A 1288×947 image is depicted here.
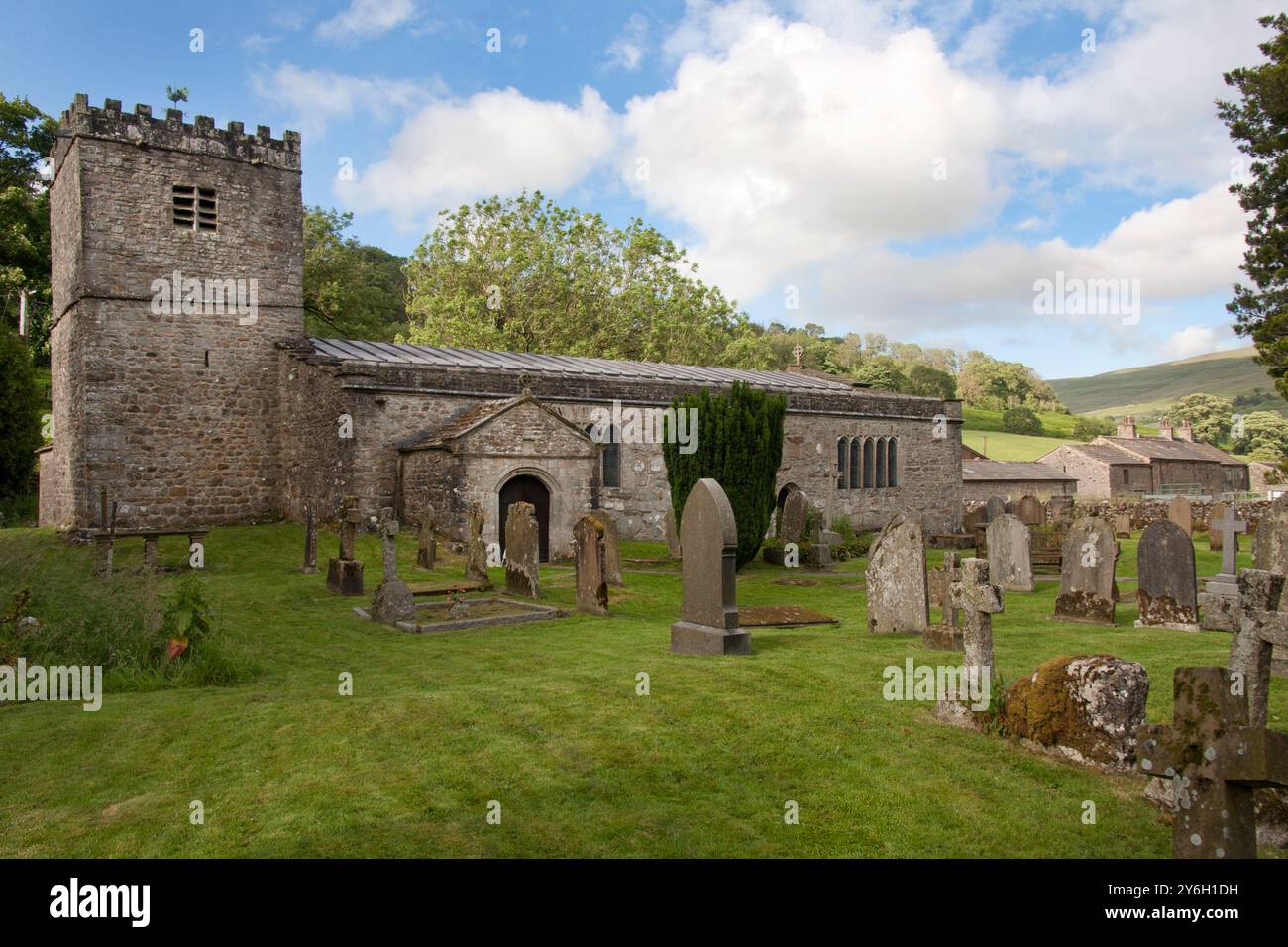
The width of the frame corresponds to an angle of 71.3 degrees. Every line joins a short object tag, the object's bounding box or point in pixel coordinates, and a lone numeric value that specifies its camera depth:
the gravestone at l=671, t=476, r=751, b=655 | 8.51
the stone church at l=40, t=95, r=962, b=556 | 18.94
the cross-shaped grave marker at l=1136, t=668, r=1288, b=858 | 3.06
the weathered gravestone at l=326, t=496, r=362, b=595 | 13.33
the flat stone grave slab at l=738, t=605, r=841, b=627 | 11.02
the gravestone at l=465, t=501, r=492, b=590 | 14.45
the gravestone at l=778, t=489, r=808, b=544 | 20.94
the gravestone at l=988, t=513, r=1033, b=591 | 14.09
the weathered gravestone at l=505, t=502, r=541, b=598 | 13.19
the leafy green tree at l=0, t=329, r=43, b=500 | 25.44
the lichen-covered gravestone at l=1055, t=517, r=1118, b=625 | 10.55
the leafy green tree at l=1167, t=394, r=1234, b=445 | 73.12
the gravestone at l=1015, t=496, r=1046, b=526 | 25.83
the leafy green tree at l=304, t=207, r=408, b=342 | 34.25
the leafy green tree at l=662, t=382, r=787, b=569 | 17.16
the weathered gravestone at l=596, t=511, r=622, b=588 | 15.17
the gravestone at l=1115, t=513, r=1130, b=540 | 25.56
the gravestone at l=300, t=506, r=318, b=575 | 15.23
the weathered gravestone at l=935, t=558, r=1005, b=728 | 6.10
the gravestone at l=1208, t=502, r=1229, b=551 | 18.18
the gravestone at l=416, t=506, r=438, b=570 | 16.08
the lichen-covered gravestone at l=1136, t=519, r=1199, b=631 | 9.91
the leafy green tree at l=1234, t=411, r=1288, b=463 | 63.62
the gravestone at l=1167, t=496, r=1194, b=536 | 19.91
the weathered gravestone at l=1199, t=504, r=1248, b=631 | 9.75
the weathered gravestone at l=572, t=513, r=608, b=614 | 12.18
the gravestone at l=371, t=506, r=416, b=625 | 11.08
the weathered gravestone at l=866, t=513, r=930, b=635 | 10.10
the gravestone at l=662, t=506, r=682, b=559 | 20.11
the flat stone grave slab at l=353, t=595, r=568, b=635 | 10.73
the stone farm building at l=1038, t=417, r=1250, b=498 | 43.34
